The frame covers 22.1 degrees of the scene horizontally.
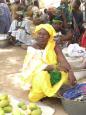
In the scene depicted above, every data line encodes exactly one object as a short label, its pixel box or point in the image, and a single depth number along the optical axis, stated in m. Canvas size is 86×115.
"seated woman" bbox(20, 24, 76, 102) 2.78
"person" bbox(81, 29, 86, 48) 3.79
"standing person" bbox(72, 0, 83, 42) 4.62
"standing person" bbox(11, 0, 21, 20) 5.60
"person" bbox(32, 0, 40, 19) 5.65
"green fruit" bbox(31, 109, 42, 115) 2.54
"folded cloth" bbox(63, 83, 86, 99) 2.67
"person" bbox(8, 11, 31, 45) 5.27
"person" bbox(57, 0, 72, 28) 4.60
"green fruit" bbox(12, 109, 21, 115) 2.52
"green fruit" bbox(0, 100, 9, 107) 2.66
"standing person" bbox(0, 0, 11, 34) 5.84
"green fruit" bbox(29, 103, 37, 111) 2.62
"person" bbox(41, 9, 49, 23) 5.16
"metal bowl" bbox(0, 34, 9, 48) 5.34
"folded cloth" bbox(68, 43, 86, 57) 3.43
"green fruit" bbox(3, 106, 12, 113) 2.63
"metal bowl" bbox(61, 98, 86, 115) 2.50
